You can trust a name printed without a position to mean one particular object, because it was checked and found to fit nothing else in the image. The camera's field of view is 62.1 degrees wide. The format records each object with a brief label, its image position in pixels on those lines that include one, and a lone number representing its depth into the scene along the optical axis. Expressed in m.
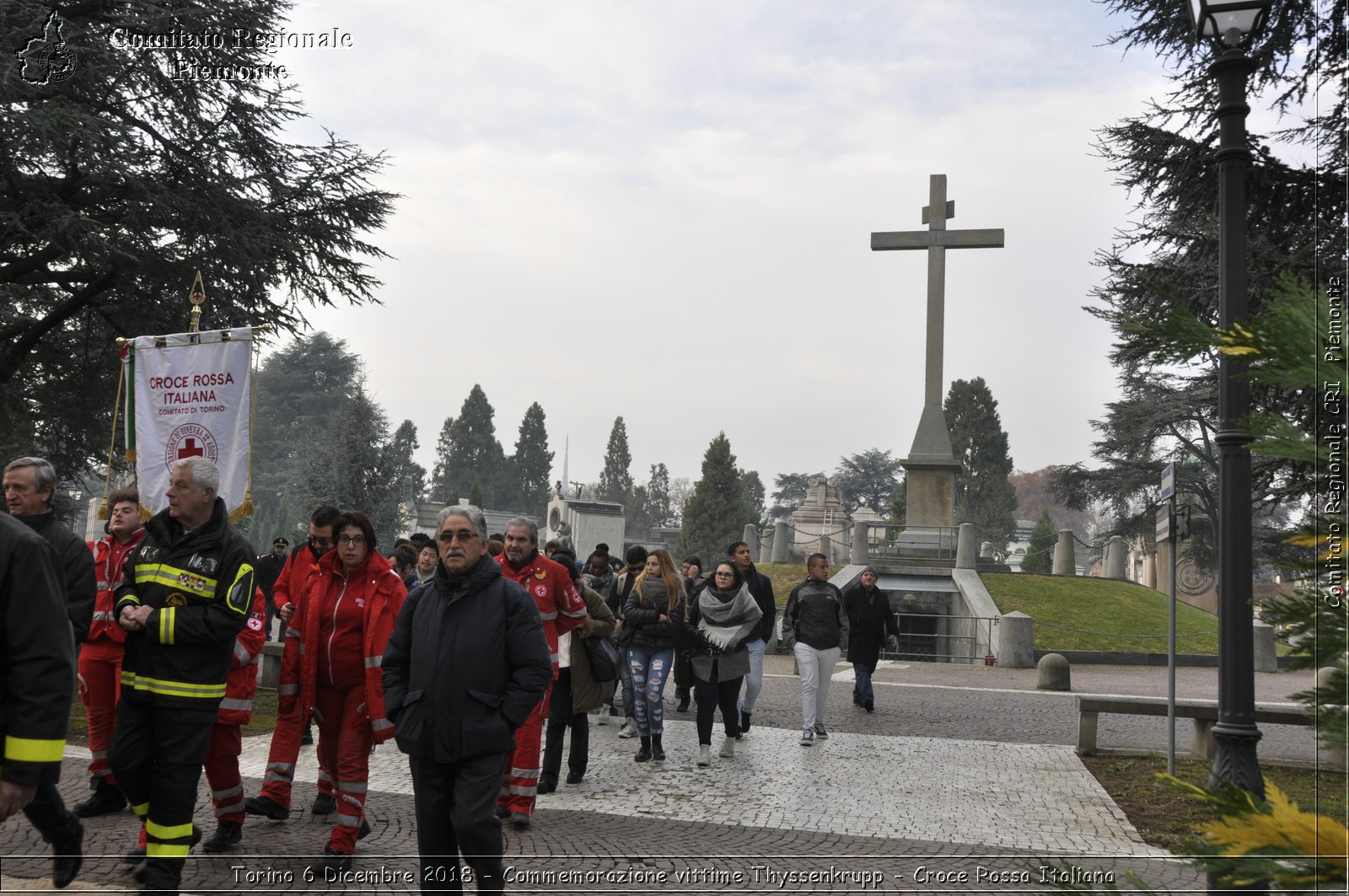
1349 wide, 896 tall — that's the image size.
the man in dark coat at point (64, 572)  5.33
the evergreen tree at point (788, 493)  97.75
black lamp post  4.96
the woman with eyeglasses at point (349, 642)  6.25
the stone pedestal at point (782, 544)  34.91
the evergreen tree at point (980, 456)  68.31
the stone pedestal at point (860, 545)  28.73
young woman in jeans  10.12
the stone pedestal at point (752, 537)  34.41
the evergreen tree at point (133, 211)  13.05
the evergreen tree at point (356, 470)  43.94
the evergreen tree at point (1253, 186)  10.23
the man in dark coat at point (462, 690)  4.82
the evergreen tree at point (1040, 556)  41.25
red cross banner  7.68
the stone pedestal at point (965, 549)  27.47
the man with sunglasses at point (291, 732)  6.80
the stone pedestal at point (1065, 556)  32.56
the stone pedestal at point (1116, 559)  33.38
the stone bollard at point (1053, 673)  17.17
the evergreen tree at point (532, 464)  89.88
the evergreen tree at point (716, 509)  68.69
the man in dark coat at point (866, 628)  14.22
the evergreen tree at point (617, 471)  96.56
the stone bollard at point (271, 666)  13.61
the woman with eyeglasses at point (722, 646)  10.28
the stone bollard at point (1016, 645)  21.97
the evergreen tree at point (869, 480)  94.75
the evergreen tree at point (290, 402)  71.75
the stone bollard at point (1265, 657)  21.31
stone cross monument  26.94
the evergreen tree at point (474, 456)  88.69
